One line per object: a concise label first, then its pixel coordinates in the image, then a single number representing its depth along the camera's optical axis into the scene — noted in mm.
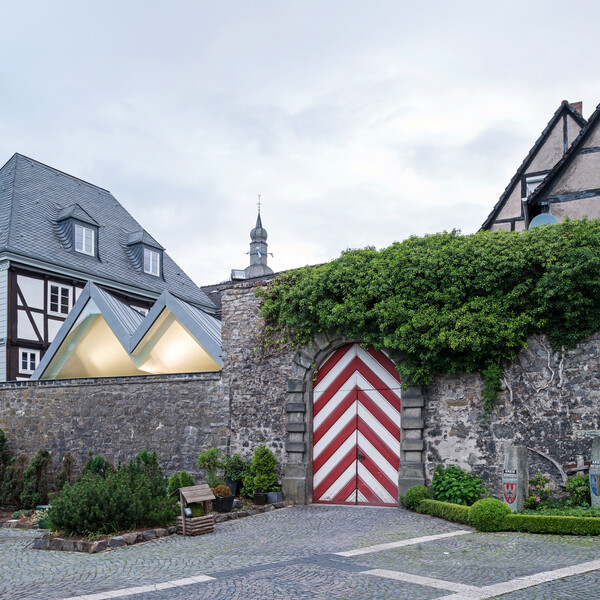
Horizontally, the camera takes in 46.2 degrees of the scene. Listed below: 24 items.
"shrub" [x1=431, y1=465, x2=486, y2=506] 10484
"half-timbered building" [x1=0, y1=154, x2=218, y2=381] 22125
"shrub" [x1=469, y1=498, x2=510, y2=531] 8773
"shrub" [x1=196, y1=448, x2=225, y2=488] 12203
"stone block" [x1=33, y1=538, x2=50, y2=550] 8859
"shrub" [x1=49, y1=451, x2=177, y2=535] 9109
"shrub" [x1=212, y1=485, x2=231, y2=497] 11039
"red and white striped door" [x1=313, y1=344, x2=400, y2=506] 11781
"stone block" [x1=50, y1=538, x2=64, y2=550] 8742
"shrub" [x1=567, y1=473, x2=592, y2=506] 9586
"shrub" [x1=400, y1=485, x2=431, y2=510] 10680
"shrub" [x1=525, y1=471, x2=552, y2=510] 9812
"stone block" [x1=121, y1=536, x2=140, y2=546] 8779
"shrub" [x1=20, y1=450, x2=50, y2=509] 13836
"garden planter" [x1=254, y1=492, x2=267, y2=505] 11883
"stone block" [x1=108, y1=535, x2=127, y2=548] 8625
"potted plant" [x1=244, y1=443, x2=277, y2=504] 12000
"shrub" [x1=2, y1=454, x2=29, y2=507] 14141
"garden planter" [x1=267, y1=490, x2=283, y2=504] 11906
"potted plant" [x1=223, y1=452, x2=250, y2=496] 12281
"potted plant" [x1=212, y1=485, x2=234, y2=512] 11000
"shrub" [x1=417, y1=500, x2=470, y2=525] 9414
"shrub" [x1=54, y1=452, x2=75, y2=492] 13758
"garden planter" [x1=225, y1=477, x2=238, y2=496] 12180
